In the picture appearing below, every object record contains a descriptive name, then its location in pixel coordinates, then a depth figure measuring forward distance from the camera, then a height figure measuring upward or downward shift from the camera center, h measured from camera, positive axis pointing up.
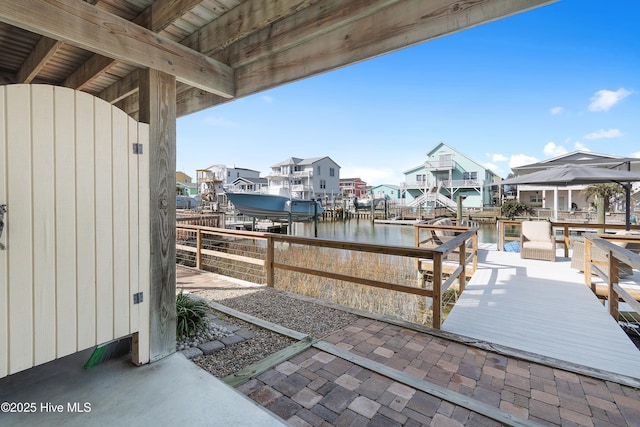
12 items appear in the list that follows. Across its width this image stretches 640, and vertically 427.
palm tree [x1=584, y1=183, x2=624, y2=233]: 17.34 +1.29
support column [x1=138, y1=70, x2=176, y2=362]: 2.13 +0.10
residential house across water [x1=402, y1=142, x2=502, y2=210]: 29.20 +3.41
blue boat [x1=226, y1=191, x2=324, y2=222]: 17.25 +0.38
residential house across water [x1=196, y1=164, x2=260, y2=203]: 40.80 +5.88
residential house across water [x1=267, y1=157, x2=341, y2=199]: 34.75 +4.43
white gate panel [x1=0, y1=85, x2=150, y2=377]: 1.53 -0.08
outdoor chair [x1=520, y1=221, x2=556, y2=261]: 6.55 -0.72
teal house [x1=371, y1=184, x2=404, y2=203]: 42.11 +3.15
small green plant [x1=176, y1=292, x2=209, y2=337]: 2.70 -1.03
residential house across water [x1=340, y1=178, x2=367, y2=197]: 59.40 +5.52
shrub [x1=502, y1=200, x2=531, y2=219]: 22.14 +0.18
